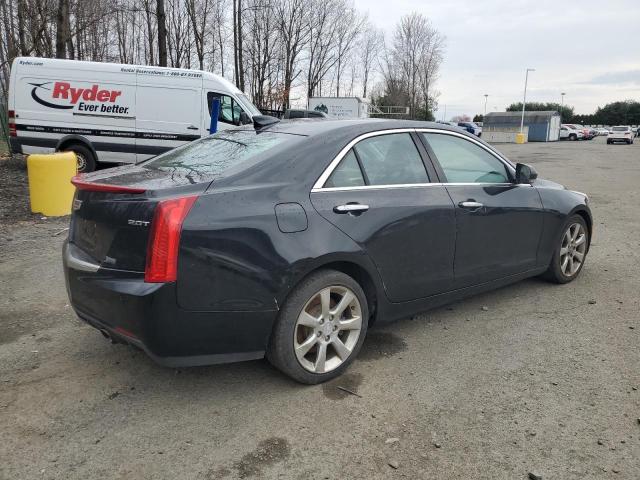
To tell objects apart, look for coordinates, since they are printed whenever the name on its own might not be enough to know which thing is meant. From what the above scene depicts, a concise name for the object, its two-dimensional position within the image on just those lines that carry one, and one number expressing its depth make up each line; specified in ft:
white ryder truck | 40.70
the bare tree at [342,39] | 173.17
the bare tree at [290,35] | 146.41
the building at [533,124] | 192.34
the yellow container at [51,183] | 25.75
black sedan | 9.00
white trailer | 114.73
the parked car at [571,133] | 205.71
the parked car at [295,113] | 82.38
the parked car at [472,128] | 180.17
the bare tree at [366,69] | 203.00
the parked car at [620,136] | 161.27
